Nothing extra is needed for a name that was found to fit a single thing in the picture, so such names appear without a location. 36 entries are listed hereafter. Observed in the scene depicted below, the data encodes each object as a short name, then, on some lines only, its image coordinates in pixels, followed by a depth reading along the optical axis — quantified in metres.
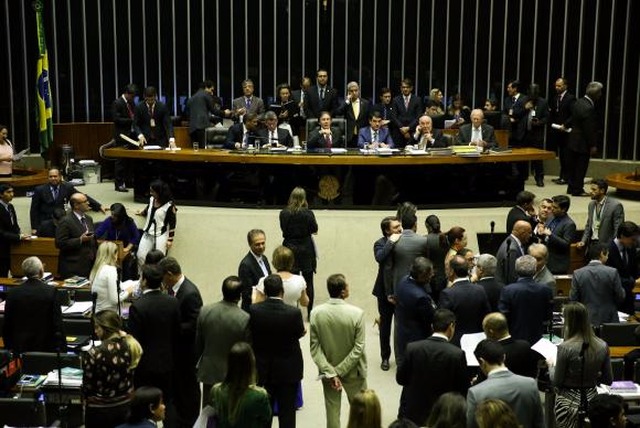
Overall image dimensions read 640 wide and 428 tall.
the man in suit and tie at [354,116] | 15.08
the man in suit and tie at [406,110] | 15.32
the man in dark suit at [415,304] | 8.07
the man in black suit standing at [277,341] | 7.52
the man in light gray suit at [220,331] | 7.54
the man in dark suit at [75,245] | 11.02
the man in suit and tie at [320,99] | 15.52
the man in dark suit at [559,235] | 10.63
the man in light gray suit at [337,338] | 7.65
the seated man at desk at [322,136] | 13.67
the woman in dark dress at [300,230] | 11.02
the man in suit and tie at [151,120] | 14.77
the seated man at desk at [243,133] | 13.87
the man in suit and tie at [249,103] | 15.38
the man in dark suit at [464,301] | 8.09
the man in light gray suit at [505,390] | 6.30
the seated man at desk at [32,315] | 8.29
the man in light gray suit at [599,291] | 8.73
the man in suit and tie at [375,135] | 13.80
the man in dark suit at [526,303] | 8.15
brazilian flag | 16.06
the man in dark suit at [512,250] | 9.48
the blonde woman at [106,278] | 8.78
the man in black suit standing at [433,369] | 6.87
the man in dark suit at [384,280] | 9.66
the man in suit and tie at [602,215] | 11.35
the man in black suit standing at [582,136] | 14.80
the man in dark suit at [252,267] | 8.95
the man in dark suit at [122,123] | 15.14
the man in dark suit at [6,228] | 11.63
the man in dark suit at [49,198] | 12.42
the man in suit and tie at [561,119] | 15.67
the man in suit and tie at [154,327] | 7.62
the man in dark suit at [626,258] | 9.84
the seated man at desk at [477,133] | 13.88
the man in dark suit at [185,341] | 7.89
